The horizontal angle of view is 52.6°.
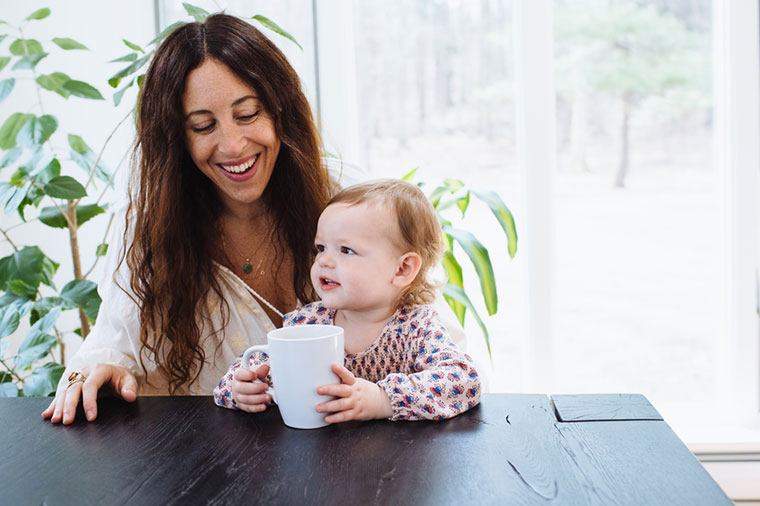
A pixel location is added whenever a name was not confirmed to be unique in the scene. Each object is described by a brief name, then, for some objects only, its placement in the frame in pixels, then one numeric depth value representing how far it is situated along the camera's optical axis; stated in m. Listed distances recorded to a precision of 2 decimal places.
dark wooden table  0.75
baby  1.11
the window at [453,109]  2.48
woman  1.40
